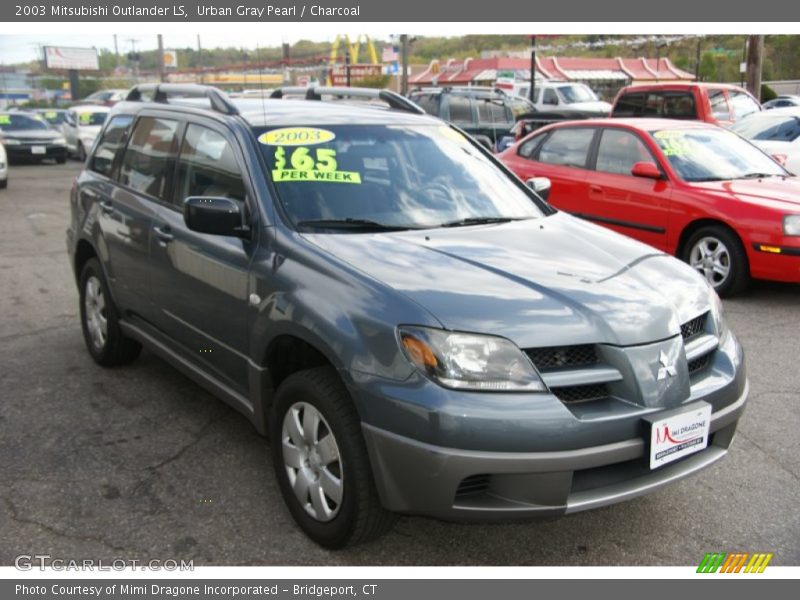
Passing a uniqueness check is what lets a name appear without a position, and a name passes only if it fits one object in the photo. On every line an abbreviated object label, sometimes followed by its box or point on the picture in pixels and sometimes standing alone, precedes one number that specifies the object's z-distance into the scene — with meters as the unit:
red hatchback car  6.70
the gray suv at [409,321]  2.64
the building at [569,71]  46.53
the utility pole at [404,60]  27.53
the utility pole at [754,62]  18.94
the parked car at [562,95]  23.25
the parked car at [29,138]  20.81
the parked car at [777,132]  10.64
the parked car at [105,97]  29.15
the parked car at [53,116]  27.73
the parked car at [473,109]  16.05
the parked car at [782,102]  22.44
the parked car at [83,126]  21.58
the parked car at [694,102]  13.00
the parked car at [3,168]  15.17
